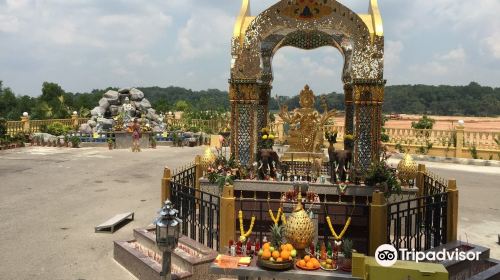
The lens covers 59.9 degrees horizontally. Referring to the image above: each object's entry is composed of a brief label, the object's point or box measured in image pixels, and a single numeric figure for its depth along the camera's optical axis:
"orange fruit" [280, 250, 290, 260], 6.44
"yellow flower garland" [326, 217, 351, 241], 7.24
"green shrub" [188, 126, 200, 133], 34.72
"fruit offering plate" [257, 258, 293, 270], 6.38
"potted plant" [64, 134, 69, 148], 29.36
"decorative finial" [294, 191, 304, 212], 7.08
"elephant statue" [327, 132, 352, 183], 11.16
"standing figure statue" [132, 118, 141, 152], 27.81
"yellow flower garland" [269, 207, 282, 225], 7.34
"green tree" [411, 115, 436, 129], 32.00
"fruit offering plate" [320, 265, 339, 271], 6.61
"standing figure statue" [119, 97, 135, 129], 32.97
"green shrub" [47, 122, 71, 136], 32.25
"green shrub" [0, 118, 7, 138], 27.91
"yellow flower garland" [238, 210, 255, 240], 7.33
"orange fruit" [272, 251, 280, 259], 6.45
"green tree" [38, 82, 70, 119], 44.33
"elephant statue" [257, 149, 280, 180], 11.46
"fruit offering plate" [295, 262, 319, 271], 6.53
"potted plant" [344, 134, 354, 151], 11.66
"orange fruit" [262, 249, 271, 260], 6.49
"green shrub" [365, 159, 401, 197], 10.20
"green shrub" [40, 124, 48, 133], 32.56
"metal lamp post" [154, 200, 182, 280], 5.89
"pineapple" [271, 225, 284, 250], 7.07
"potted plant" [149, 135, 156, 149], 29.56
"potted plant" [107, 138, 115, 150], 28.68
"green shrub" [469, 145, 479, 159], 23.83
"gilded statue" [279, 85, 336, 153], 14.52
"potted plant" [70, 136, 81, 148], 29.19
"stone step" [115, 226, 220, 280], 7.15
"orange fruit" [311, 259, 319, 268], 6.57
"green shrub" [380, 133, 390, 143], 27.16
